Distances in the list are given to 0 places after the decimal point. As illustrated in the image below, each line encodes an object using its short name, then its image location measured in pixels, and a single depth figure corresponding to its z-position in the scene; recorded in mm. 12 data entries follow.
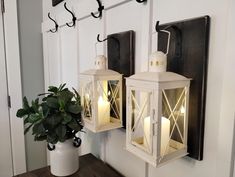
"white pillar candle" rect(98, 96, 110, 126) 828
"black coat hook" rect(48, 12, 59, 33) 1424
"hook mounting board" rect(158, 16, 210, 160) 575
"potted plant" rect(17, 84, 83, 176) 846
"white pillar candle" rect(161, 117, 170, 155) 583
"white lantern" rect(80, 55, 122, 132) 792
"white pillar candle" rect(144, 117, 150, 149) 581
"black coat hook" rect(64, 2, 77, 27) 1190
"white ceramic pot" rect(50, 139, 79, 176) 930
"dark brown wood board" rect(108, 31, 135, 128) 832
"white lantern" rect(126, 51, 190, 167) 544
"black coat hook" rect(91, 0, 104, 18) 976
